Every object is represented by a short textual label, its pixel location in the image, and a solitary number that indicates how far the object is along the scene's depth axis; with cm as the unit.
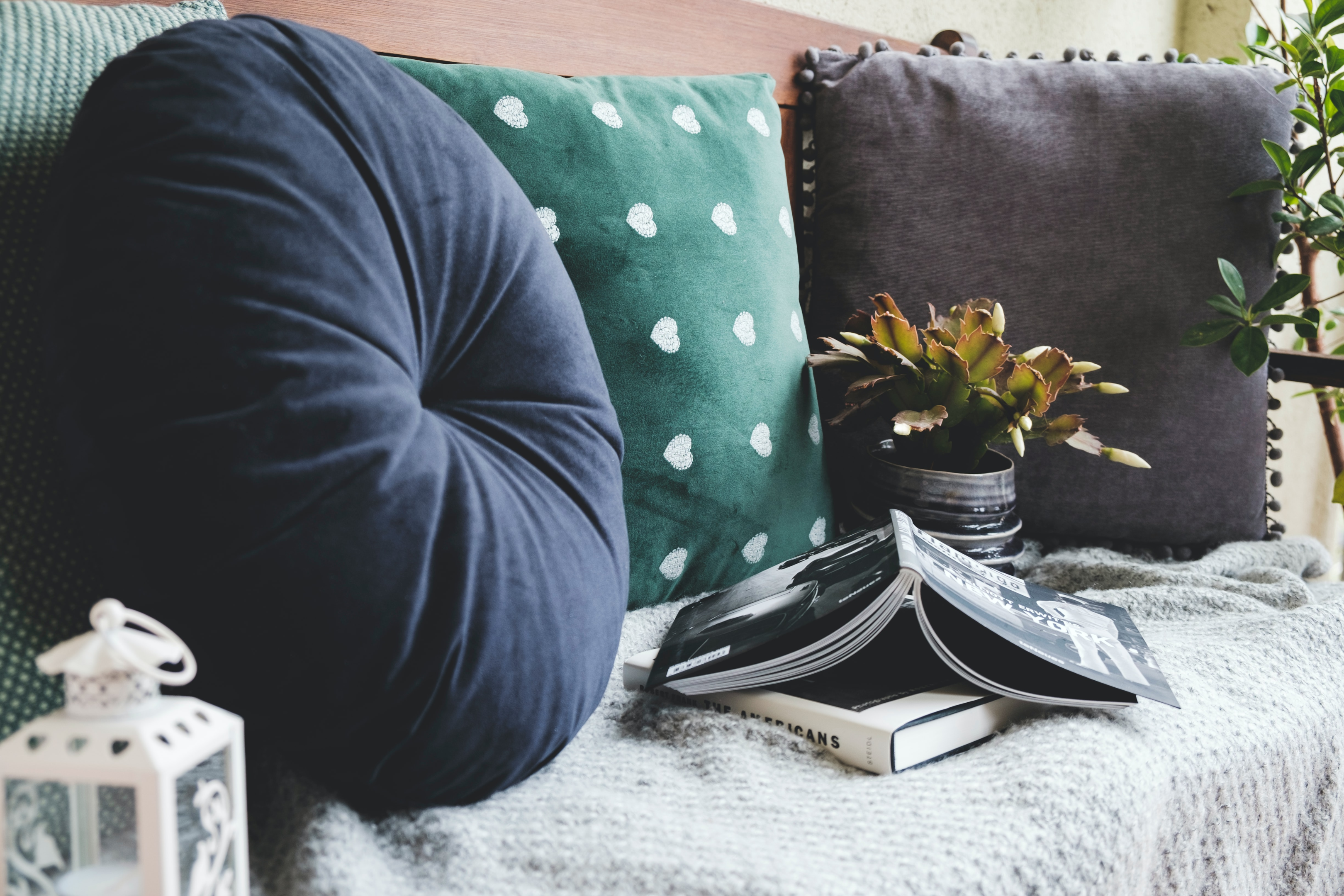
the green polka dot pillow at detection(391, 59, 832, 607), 75
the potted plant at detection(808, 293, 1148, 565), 81
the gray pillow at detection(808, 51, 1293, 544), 99
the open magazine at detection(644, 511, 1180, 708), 55
